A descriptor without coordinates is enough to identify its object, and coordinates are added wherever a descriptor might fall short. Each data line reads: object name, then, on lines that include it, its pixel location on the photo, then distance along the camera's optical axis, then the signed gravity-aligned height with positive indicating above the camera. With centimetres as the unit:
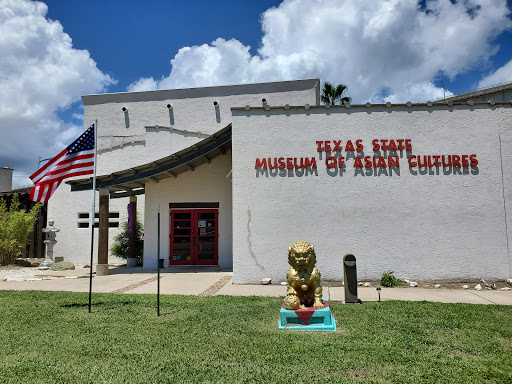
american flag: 771 +145
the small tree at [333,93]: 2827 +1065
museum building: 996 +108
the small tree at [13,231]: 1478 +2
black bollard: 750 -115
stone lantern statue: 1461 -50
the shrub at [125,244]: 1575 -64
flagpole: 743 +26
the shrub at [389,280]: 966 -149
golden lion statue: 584 -88
